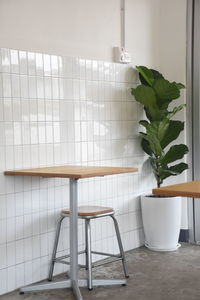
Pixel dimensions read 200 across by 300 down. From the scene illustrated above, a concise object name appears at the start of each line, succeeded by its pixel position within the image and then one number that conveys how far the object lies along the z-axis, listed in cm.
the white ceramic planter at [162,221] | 480
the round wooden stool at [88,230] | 367
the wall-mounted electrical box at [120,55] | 479
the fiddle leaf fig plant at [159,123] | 468
